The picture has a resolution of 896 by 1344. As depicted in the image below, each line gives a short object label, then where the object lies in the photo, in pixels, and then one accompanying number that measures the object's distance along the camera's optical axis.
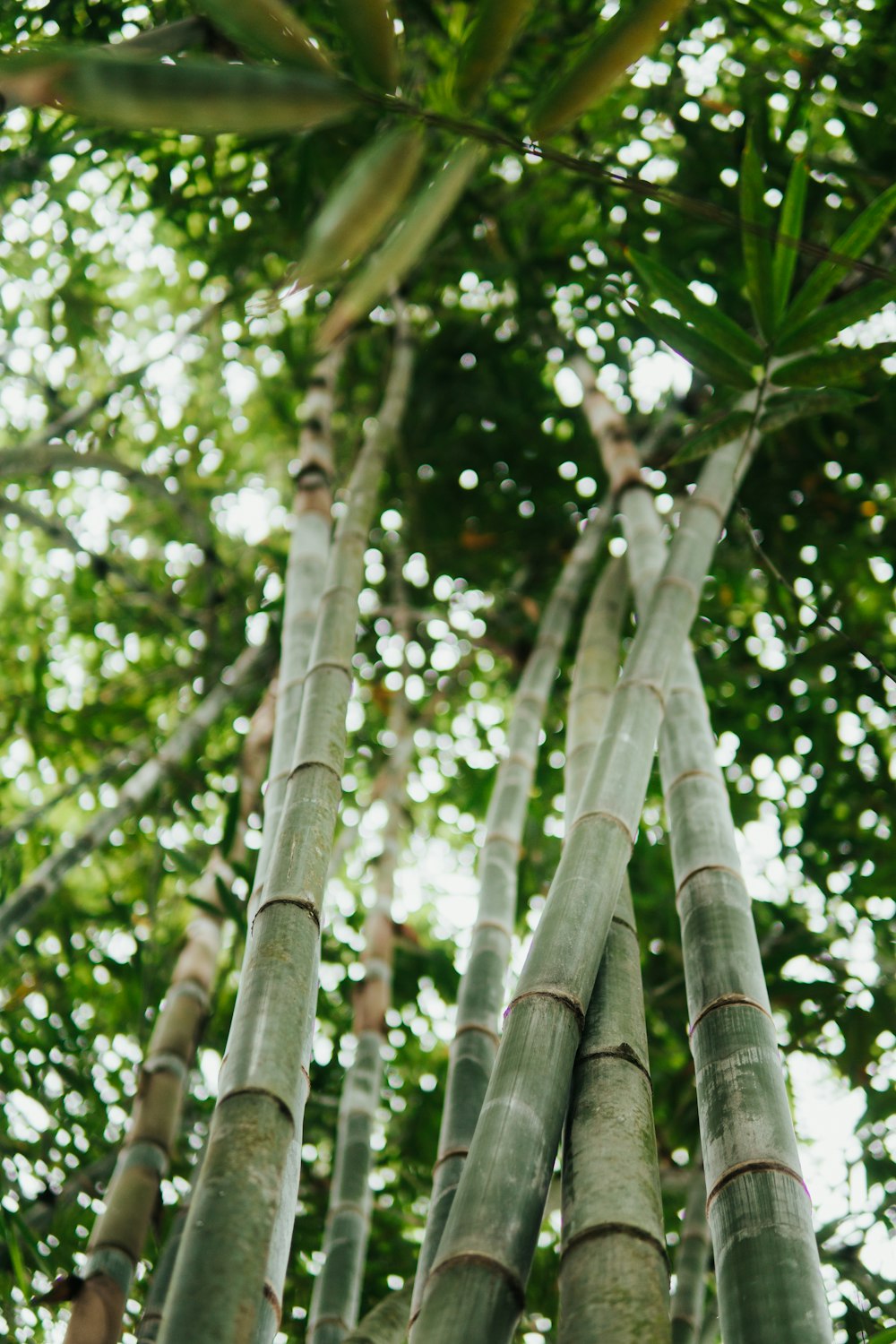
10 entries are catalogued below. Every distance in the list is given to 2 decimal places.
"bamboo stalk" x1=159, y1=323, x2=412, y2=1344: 0.89
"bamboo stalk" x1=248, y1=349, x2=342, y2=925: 1.67
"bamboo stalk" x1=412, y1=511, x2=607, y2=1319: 1.57
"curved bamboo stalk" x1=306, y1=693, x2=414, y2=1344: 1.81
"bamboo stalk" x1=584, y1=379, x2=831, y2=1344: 0.95
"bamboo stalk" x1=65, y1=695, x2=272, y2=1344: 1.57
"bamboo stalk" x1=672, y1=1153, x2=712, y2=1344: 1.92
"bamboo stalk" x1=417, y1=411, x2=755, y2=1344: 0.95
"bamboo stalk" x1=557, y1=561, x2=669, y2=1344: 0.95
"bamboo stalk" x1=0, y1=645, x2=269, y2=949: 2.32
